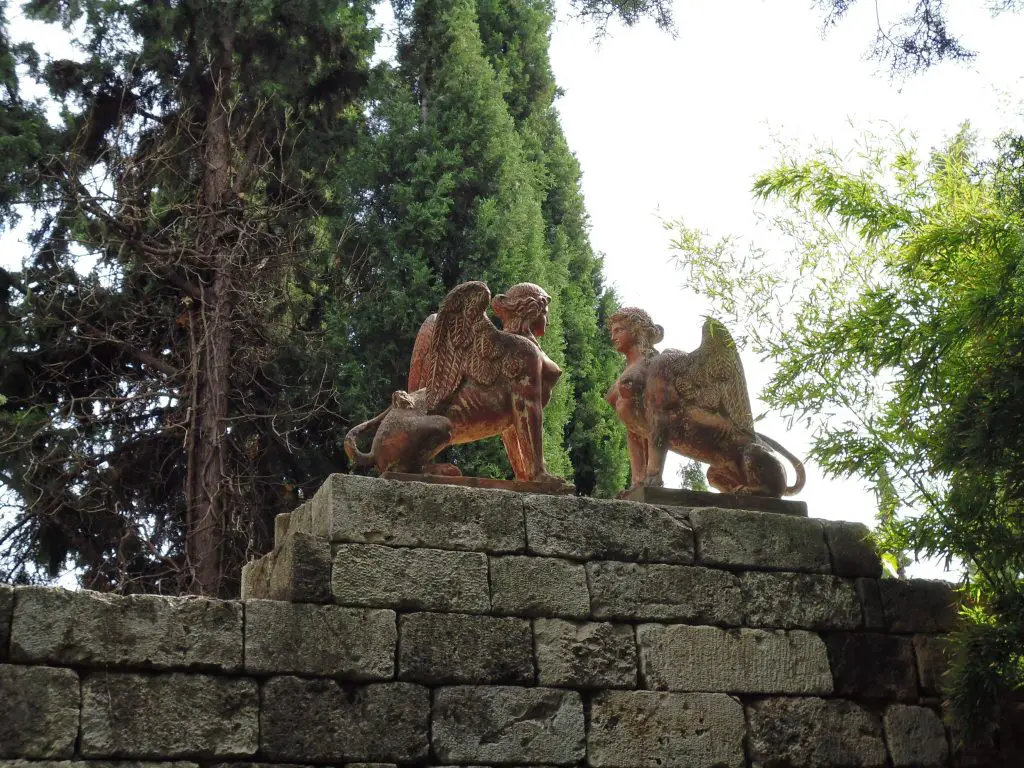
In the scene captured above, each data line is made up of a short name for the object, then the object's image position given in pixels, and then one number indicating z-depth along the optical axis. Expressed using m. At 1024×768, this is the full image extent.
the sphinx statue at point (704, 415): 5.84
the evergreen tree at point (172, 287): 9.90
